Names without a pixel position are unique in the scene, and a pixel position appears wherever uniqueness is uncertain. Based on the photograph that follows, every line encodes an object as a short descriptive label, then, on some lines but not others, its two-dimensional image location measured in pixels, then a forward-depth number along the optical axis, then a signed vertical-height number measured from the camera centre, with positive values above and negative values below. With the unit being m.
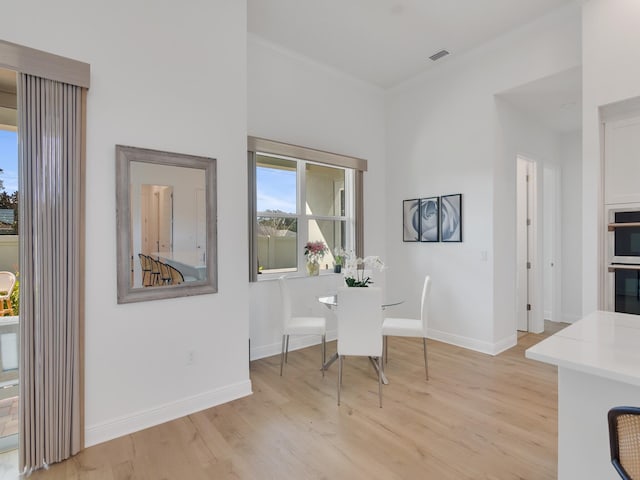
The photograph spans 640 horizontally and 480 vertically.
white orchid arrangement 3.20 -0.29
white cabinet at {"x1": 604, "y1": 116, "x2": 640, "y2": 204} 2.60 +0.60
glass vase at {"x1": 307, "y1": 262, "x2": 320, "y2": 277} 4.28 -0.35
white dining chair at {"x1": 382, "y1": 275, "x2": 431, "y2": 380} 3.30 -0.86
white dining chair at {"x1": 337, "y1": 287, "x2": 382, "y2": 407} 2.78 -0.68
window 3.87 +0.45
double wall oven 2.59 -0.17
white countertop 1.16 -0.44
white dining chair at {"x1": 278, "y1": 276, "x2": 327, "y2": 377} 3.37 -0.84
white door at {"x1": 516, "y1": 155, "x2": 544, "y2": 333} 4.73 -0.17
